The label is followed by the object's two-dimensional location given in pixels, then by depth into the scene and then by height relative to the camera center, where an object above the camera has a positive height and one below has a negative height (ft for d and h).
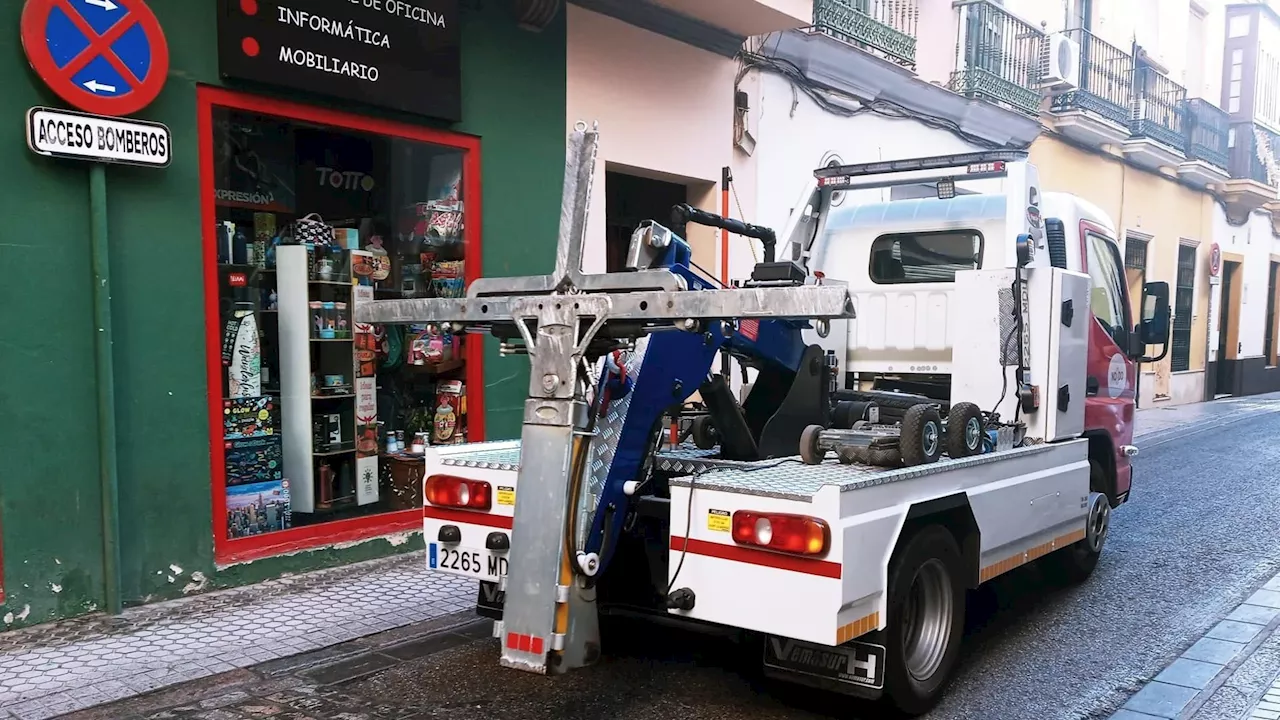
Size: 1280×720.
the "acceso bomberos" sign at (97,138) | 15.80 +2.90
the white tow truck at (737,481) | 10.82 -2.34
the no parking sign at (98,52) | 15.83 +4.41
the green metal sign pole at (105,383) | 16.56 -1.43
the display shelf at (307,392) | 21.33 -1.99
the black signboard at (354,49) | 18.79 +5.58
